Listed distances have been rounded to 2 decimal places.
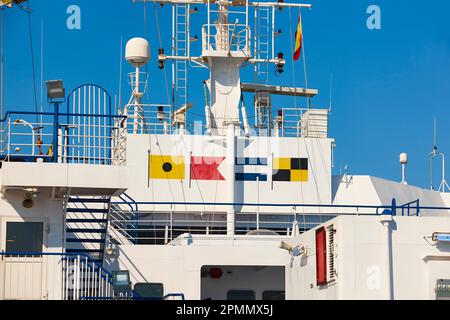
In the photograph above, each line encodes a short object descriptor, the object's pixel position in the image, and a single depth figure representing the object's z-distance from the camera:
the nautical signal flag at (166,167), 43.28
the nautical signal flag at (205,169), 43.56
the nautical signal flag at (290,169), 43.91
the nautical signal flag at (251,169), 43.78
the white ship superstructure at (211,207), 31.09
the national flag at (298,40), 49.06
